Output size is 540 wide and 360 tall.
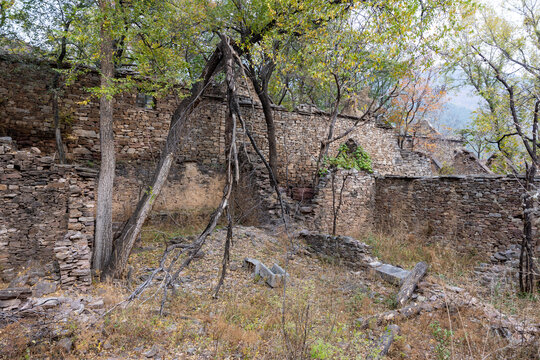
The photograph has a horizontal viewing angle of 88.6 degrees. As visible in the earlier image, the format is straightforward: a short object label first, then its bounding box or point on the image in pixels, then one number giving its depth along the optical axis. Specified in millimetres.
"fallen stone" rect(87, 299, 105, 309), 3890
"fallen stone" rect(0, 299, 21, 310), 3459
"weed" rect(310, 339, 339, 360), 2998
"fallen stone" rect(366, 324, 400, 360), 3395
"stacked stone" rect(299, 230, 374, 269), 6883
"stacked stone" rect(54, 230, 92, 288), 5133
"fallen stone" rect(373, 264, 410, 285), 5754
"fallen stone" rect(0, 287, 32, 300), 3604
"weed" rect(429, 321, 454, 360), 3463
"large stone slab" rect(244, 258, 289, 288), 5375
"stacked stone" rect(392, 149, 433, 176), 14711
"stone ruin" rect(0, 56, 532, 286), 6270
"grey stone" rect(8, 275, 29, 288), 4963
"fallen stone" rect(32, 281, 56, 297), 4490
